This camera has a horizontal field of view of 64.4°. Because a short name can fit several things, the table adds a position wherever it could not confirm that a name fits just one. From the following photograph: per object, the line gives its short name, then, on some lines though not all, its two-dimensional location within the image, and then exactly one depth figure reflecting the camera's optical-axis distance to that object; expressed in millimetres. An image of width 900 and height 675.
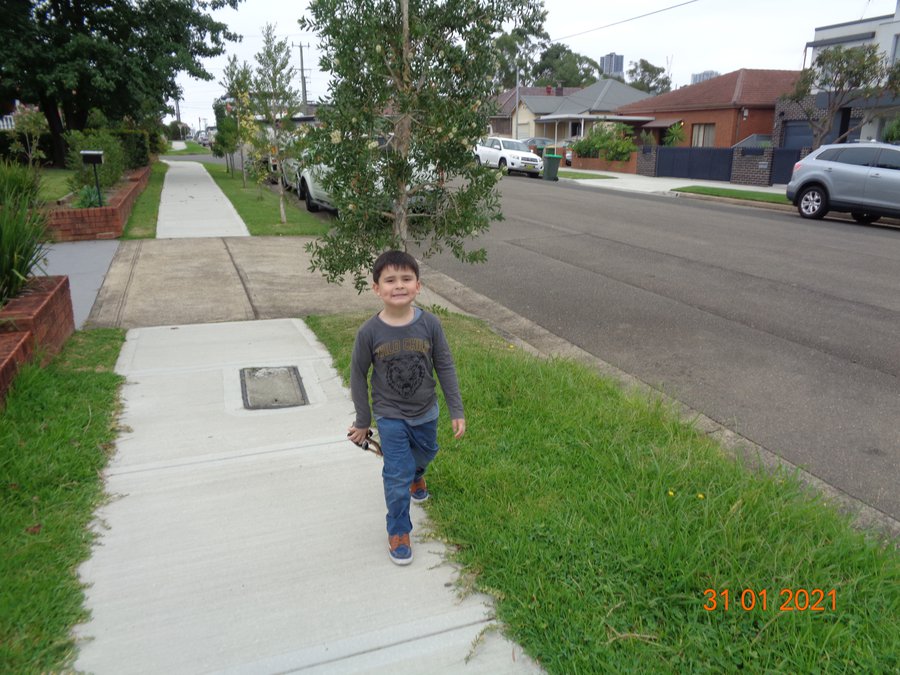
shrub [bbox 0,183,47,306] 5266
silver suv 14797
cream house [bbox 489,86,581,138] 56438
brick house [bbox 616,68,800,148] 33875
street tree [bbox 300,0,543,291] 5320
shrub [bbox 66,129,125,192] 14336
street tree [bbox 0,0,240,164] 21359
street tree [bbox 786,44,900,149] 18422
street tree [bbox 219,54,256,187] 13875
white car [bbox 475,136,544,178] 29938
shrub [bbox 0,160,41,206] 8953
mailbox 10922
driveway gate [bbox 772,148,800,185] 24828
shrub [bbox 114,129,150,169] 21917
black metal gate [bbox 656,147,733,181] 27203
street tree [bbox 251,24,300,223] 12898
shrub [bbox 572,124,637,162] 33250
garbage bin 28453
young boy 2965
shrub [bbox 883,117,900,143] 21953
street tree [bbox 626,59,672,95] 96625
